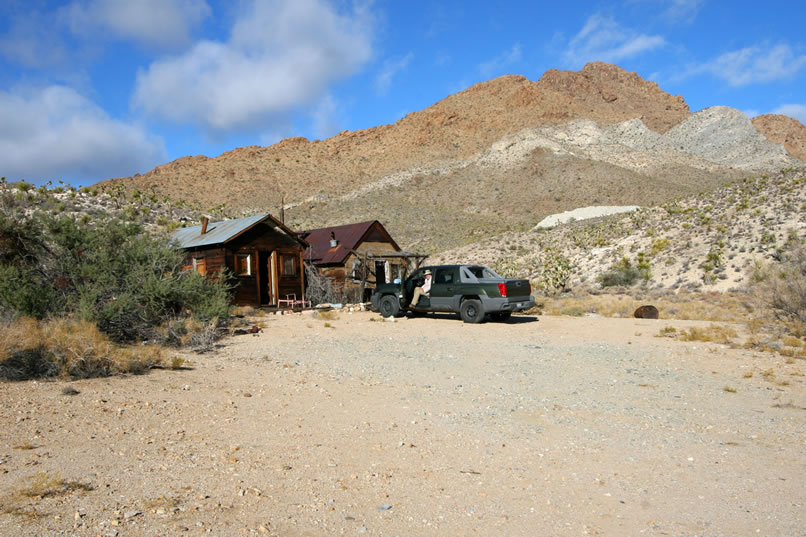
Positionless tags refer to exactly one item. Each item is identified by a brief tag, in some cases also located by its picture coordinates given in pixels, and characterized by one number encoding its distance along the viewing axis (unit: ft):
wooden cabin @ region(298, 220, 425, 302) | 87.86
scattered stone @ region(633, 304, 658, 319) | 59.98
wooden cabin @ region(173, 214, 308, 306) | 73.10
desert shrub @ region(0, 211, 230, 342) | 37.35
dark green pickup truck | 54.95
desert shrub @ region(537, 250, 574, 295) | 94.94
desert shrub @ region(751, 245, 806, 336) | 45.47
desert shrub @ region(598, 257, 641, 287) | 99.25
